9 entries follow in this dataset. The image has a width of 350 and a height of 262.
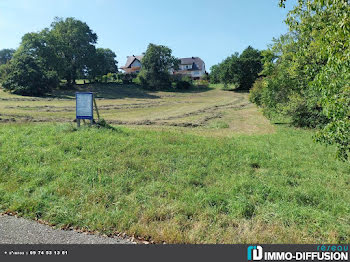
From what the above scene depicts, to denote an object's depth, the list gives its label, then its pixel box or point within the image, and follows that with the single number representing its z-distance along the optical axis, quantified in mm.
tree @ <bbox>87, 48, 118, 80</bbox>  51091
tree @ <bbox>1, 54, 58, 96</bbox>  34844
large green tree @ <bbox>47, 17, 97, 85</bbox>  47688
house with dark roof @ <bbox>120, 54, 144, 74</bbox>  79250
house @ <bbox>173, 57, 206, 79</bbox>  79625
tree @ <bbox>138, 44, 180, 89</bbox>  54656
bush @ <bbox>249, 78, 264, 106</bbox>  22800
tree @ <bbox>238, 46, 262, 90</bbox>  54406
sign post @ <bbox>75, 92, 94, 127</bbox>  10586
